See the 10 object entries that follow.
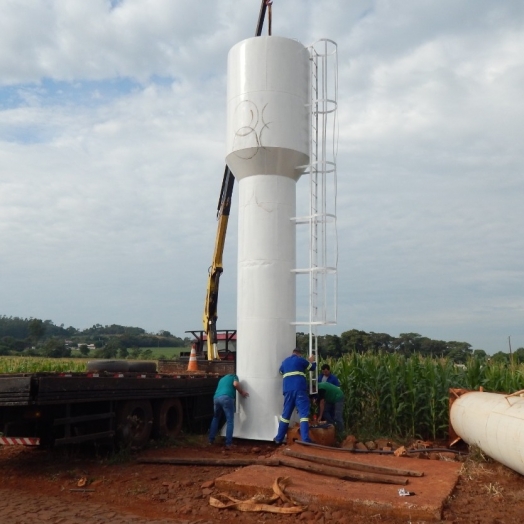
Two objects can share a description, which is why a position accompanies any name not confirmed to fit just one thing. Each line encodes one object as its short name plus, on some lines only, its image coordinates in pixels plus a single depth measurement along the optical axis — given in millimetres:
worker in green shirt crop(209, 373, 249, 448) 12352
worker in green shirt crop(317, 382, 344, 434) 13086
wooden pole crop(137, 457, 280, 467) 10156
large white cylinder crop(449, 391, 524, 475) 8852
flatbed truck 9117
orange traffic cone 16281
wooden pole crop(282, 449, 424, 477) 9016
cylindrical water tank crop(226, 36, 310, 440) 12664
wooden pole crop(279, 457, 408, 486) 8617
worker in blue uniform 11750
